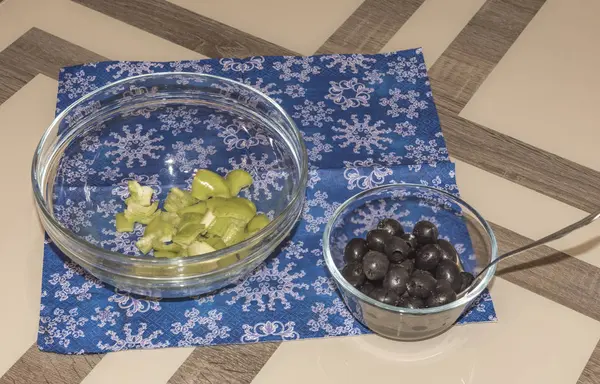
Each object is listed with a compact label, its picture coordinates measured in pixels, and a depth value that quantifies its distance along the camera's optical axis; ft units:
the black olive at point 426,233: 4.36
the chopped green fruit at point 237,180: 4.78
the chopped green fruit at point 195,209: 4.50
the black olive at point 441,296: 4.07
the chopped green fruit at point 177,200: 4.64
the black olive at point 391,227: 4.40
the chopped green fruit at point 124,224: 4.64
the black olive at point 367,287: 4.17
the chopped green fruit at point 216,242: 4.33
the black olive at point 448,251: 4.30
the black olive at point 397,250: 4.23
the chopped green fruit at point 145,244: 4.51
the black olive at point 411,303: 4.08
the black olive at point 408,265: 4.19
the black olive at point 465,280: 4.24
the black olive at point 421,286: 4.10
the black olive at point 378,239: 4.30
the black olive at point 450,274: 4.18
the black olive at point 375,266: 4.15
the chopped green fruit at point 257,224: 4.42
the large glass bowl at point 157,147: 4.65
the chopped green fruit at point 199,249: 4.25
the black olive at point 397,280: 4.10
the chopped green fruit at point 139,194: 4.69
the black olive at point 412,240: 4.35
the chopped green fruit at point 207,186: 4.64
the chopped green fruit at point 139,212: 4.67
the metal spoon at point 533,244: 3.73
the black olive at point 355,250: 4.31
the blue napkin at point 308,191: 4.36
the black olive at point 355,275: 4.19
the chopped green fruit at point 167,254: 4.39
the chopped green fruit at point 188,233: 4.33
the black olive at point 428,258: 4.23
